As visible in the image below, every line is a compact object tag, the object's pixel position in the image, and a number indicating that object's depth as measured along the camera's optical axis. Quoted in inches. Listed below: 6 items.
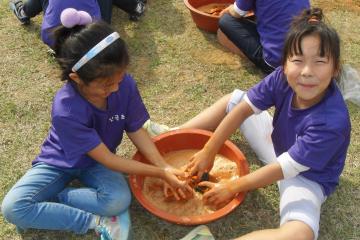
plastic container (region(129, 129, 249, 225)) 72.4
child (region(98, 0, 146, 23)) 120.8
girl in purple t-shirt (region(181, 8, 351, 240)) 66.6
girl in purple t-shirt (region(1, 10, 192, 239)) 65.2
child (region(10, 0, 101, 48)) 100.3
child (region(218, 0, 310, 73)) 101.7
